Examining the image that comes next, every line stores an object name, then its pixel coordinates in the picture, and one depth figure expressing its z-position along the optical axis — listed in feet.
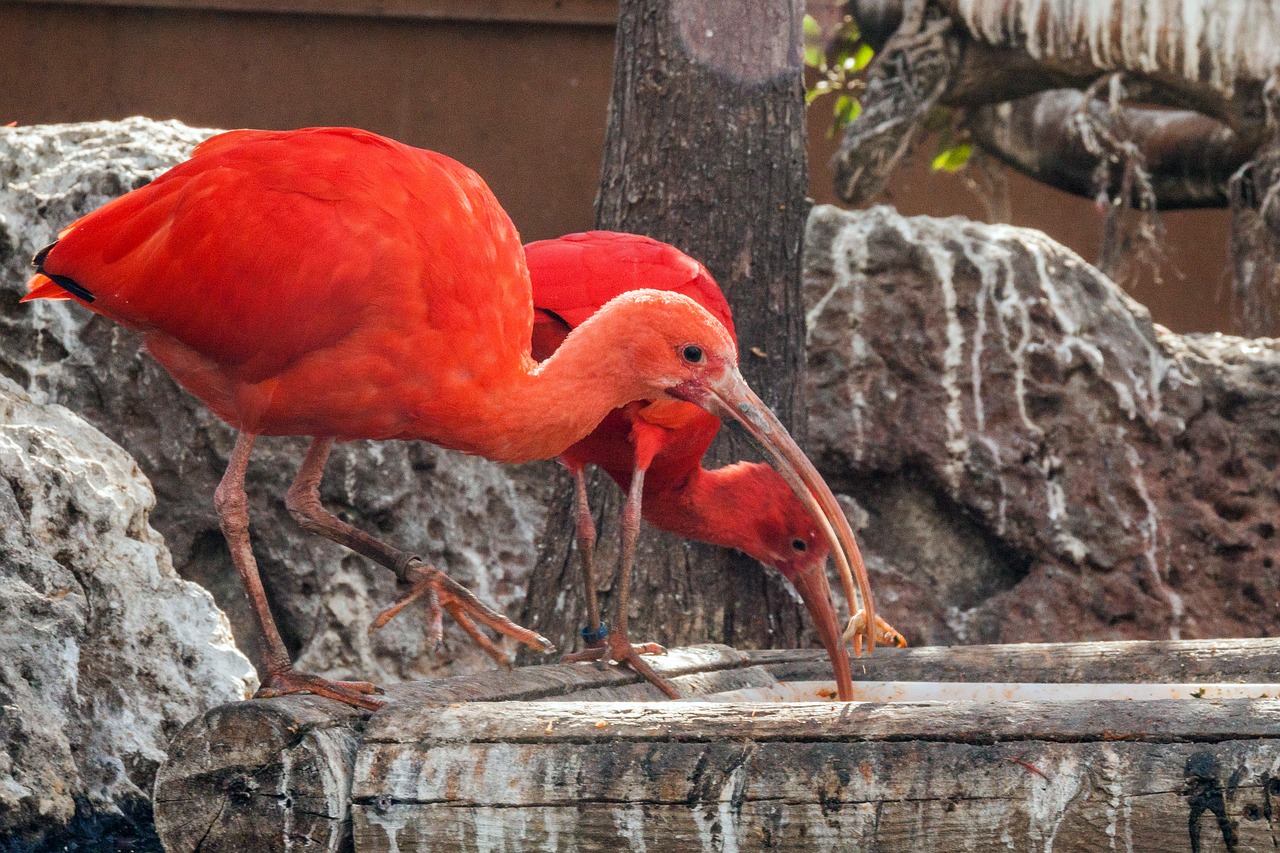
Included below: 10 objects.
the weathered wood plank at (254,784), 18.99
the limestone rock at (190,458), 36.42
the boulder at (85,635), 23.31
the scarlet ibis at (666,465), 28.89
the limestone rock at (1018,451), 41.37
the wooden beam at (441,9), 59.41
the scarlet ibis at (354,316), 22.80
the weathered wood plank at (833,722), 16.89
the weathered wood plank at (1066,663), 27.66
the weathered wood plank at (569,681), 22.36
